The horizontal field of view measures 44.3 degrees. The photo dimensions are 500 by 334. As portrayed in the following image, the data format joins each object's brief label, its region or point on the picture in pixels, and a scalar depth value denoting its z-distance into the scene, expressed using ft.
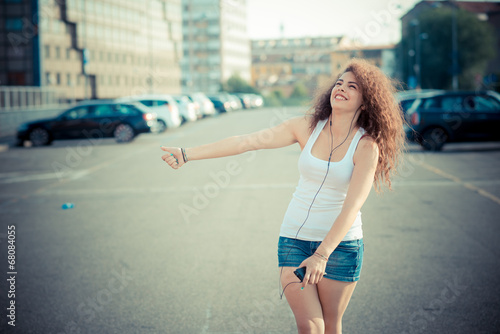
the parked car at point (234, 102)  197.42
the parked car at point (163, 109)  93.20
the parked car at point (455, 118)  57.36
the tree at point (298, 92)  405.68
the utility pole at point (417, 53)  211.61
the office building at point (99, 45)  257.34
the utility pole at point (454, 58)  169.21
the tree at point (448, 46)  203.72
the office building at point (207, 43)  435.94
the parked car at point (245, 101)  233.76
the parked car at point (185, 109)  114.62
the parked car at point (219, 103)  175.63
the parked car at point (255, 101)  251.60
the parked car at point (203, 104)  137.39
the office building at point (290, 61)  480.64
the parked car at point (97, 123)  76.43
